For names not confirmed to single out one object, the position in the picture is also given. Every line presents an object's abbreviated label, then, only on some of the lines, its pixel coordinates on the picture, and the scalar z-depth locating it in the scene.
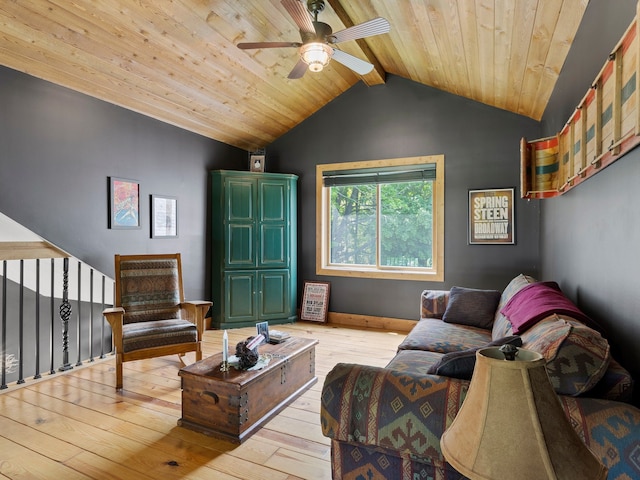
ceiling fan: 2.51
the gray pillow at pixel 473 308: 3.36
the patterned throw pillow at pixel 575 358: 1.27
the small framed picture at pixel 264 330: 3.02
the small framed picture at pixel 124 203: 3.93
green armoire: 5.11
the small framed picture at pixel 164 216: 4.42
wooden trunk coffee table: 2.28
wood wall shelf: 1.28
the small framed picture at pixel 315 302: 5.42
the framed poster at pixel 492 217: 4.44
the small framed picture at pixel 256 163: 5.49
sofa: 1.17
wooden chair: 3.05
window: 4.89
